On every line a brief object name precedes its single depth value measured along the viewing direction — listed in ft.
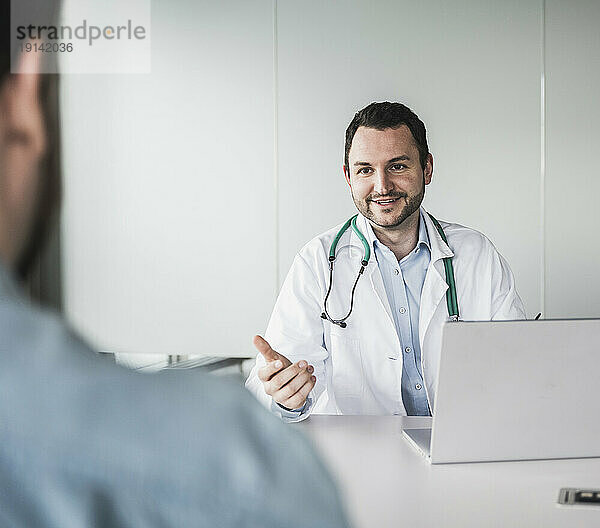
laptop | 4.82
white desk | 4.06
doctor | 7.80
